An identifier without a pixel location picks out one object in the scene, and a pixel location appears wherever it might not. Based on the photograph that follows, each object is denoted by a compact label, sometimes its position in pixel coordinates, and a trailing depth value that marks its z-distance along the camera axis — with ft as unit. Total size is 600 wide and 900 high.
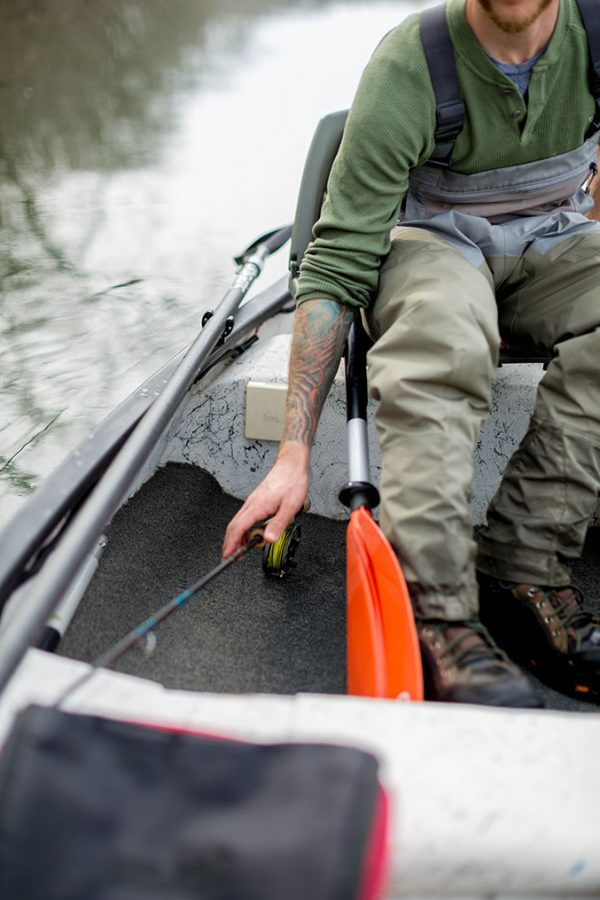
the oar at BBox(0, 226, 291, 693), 3.21
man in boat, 4.18
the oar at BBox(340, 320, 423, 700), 3.72
